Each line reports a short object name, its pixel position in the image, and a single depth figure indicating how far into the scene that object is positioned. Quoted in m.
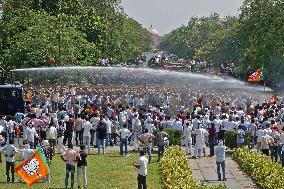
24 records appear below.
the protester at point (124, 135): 35.46
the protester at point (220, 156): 29.47
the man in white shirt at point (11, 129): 37.48
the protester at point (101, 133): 36.22
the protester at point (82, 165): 27.73
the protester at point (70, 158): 27.42
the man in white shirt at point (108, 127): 37.19
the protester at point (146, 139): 33.53
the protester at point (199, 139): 35.03
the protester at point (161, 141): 34.41
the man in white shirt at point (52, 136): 34.59
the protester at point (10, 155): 28.41
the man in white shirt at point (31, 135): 33.94
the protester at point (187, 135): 35.85
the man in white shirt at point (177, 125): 38.00
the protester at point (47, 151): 28.56
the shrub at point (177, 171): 26.20
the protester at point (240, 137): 36.28
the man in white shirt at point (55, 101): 49.01
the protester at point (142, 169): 26.19
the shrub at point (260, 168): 26.80
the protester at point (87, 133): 35.66
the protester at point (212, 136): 35.94
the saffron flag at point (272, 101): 45.71
